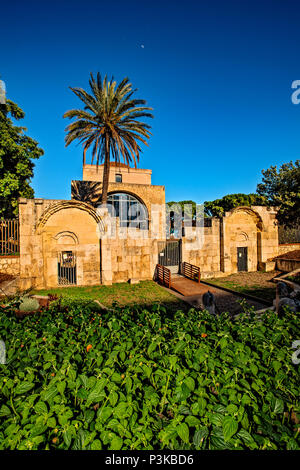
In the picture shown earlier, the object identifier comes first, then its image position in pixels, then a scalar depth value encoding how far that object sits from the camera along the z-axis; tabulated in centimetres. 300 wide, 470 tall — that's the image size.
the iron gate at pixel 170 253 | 1850
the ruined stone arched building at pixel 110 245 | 1424
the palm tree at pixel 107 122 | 1606
